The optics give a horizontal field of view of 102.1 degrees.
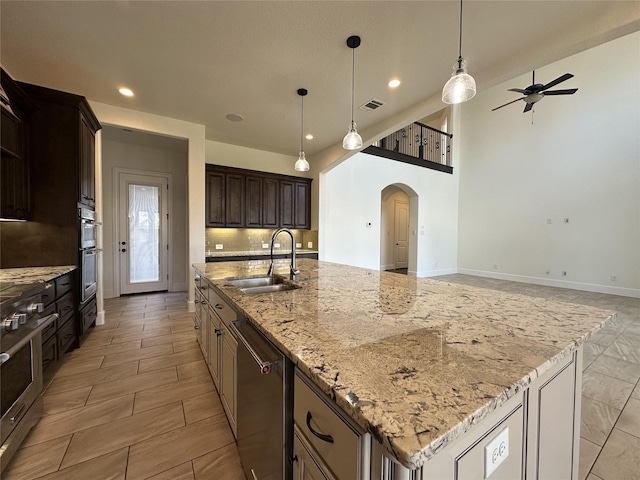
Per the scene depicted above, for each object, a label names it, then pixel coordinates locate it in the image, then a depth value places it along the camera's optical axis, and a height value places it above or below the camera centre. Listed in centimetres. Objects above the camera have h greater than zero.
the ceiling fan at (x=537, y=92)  405 +233
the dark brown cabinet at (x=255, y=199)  454 +67
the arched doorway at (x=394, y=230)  879 +18
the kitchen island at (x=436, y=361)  51 -34
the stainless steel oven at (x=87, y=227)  274 +7
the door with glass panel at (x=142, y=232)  489 +3
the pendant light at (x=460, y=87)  164 +97
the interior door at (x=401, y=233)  916 +8
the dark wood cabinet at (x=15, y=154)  212 +68
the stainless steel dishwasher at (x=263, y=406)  84 -66
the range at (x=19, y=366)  130 -75
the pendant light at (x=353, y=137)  231 +91
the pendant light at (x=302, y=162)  300 +89
